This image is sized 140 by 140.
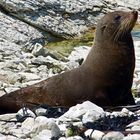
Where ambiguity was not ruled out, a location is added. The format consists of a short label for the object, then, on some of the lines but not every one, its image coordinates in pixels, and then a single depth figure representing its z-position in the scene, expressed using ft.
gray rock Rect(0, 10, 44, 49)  99.68
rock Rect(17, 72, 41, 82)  76.48
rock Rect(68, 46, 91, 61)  93.23
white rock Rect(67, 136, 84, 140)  42.92
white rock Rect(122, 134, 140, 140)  40.17
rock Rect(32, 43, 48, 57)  91.63
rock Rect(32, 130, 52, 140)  43.20
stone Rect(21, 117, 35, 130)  47.32
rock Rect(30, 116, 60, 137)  44.34
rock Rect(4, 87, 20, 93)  68.23
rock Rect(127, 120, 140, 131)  44.83
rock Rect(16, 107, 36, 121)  52.06
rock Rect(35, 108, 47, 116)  54.29
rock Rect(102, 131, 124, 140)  40.91
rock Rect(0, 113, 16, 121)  52.90
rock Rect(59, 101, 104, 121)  48.93
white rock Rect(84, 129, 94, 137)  43.85
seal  57.41
